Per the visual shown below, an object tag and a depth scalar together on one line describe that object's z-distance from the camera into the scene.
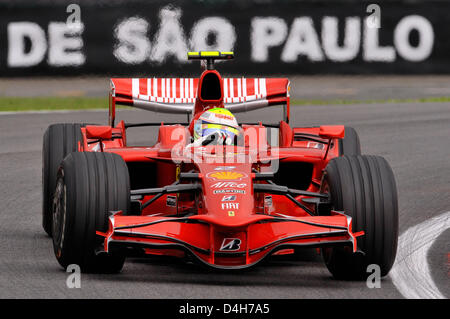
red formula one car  13.42
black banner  40.41
